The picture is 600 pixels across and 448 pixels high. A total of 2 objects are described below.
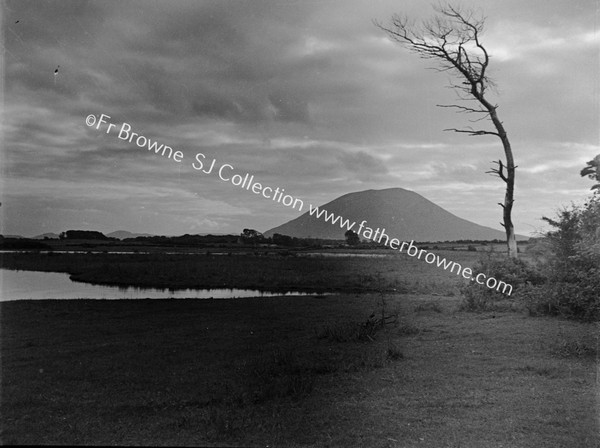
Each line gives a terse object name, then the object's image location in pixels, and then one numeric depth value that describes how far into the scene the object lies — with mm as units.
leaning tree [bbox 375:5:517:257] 20969
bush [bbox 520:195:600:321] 14273
